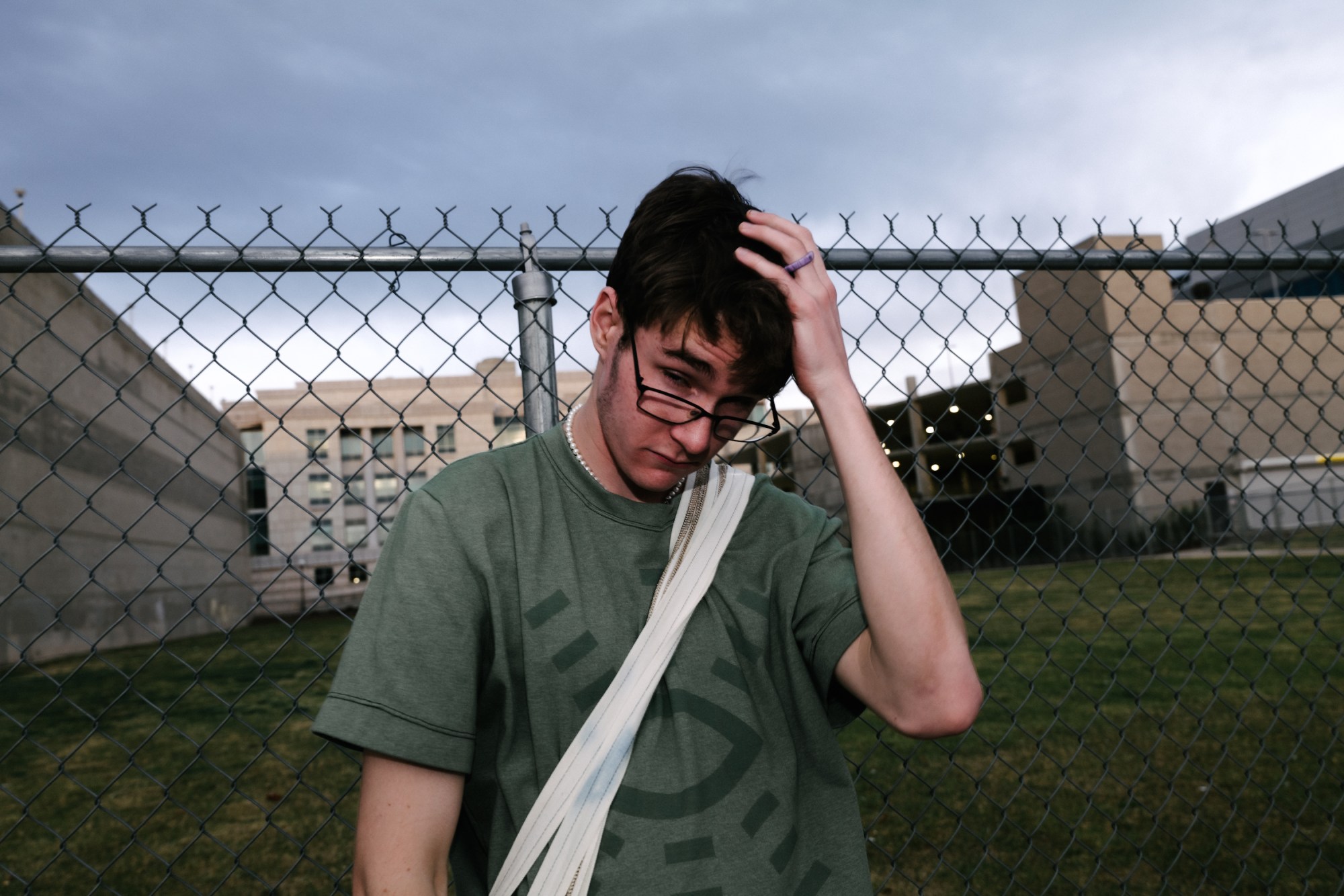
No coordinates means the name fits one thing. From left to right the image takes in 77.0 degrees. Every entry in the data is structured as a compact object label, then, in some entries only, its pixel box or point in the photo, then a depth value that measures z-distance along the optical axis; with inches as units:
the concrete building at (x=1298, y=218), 1517.0
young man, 42.1
